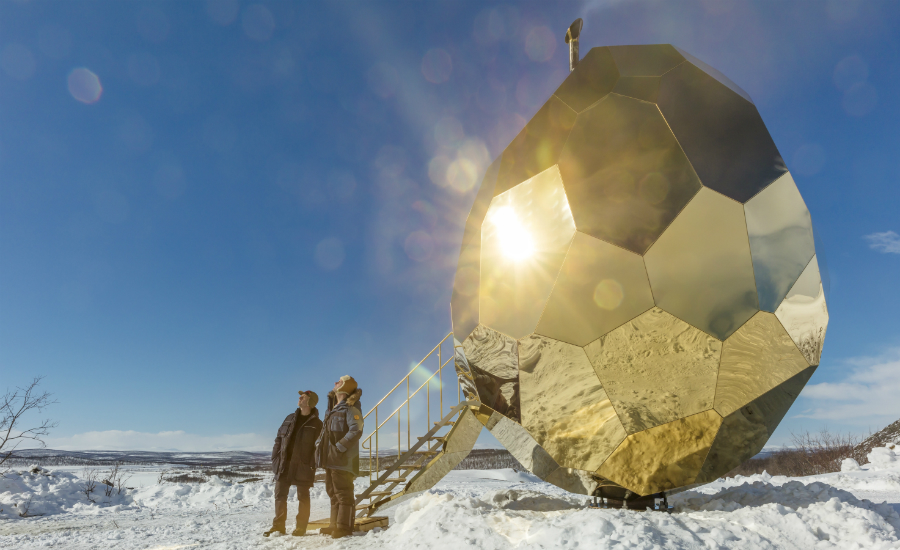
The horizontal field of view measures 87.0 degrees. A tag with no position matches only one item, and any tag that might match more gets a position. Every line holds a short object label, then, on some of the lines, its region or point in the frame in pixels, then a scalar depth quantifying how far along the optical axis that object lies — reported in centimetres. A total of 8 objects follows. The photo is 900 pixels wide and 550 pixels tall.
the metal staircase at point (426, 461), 646
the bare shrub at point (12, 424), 1046
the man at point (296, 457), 612
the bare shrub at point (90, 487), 1066
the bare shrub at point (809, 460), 1925
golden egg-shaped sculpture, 385
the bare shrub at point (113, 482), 1133
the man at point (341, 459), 570
